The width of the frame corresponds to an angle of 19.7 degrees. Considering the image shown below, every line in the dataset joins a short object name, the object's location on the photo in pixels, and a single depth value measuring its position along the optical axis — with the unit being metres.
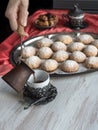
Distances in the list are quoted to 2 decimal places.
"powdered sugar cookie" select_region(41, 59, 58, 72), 1.01
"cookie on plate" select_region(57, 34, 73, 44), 1.21
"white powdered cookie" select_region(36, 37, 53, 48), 1.19
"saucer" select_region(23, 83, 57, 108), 0.84
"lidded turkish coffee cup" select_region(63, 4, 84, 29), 1.37
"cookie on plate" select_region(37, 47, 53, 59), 1.11
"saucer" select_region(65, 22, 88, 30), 1.37
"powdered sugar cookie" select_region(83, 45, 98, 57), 1.10
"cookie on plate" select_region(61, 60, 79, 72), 1.00
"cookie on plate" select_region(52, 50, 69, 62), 1.08
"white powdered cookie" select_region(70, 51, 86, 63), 1.07
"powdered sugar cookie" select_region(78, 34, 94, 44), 1.21
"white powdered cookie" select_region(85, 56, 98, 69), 1.01
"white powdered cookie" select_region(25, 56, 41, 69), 1.04
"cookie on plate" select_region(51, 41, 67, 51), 1.16
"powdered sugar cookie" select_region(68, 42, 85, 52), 1.15
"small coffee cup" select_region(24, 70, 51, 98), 0.83
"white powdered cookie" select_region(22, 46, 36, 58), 1.12
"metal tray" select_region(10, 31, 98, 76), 0.98
